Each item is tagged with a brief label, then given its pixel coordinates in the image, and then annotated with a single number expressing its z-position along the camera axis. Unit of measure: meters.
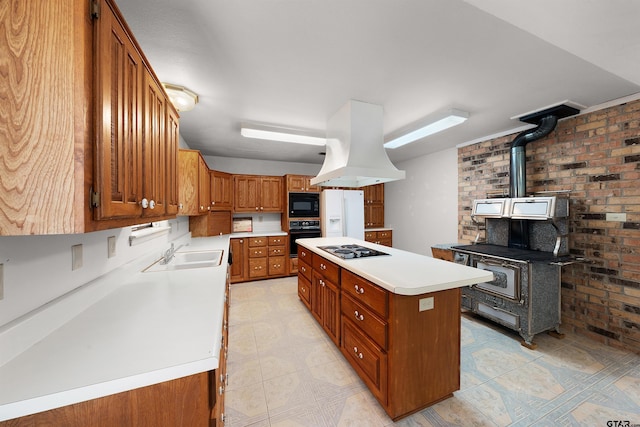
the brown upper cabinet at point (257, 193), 4.56
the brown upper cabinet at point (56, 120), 0.64
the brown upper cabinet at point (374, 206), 5.50
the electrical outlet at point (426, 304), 1.53
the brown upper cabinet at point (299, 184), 4.65
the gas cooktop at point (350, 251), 2.23
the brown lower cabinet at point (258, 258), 4.29
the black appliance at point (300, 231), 4.63
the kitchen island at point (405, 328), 1.48
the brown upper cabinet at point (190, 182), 2.71
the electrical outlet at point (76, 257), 1.11
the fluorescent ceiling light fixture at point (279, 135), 2.95
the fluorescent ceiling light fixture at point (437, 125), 2.54
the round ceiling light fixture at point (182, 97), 2.01
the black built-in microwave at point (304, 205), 4.66
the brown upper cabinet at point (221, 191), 3.91
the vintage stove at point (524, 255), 2.32
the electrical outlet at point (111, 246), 1.45
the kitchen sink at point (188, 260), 2.08
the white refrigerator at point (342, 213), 4.59
